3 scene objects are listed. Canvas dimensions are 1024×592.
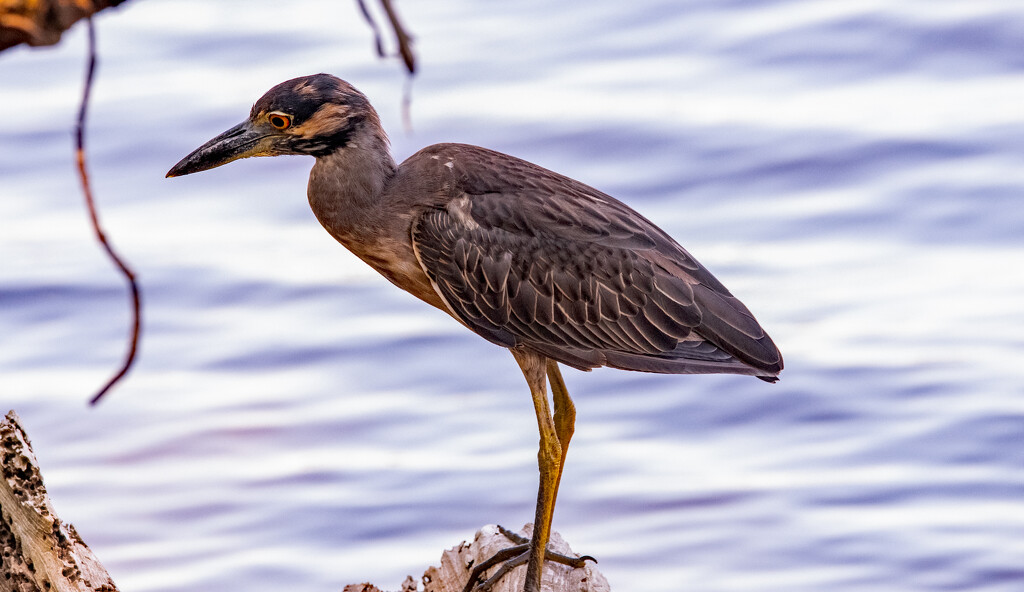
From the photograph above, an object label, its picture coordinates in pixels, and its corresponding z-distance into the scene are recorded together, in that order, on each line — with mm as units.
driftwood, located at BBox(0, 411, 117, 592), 7930
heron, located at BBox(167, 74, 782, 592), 9289
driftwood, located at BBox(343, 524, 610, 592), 9781
